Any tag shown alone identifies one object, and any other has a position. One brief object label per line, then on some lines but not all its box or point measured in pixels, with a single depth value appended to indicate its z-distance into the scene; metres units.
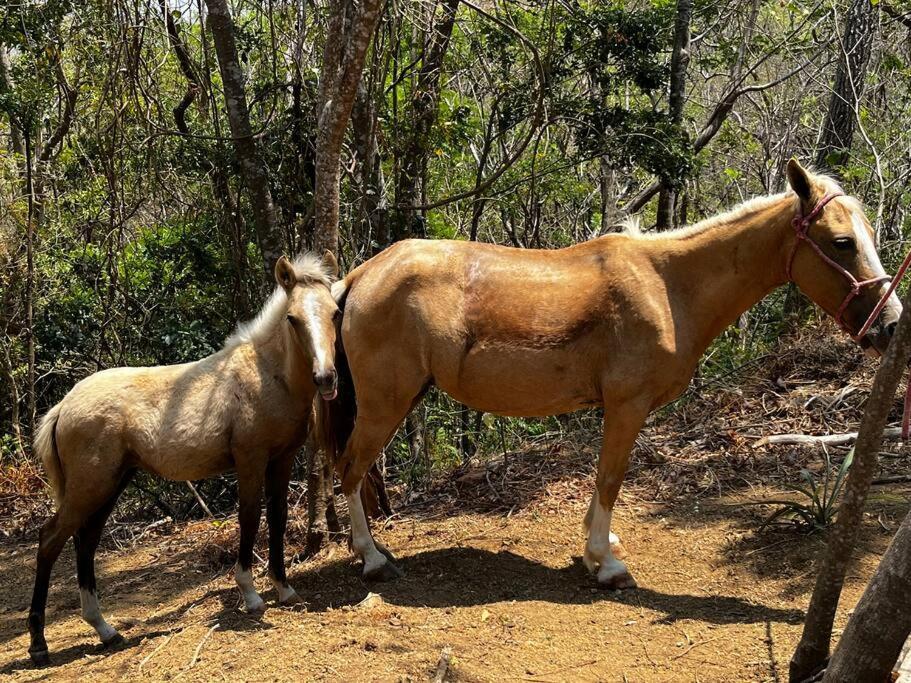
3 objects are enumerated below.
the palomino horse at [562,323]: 5.30
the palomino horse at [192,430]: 5.06
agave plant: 5.49
